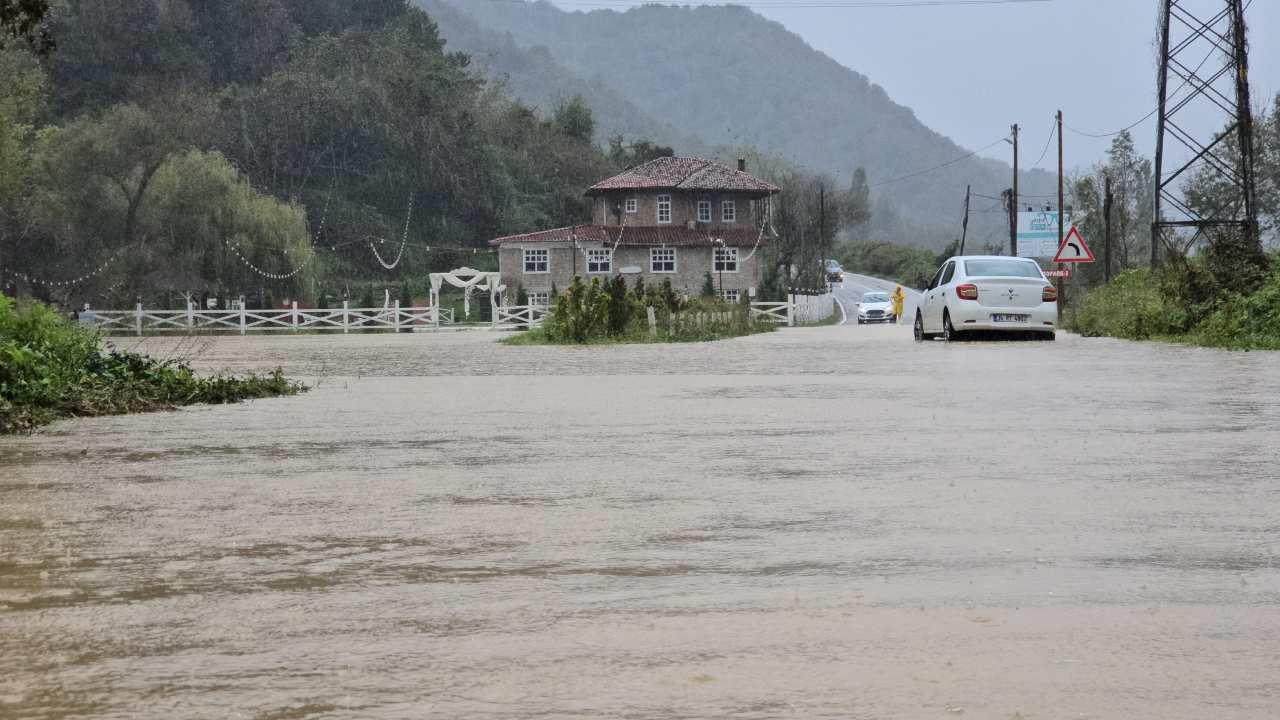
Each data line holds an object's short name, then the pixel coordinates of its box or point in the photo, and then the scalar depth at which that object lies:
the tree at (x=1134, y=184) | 130.38
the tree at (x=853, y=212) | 151.00
